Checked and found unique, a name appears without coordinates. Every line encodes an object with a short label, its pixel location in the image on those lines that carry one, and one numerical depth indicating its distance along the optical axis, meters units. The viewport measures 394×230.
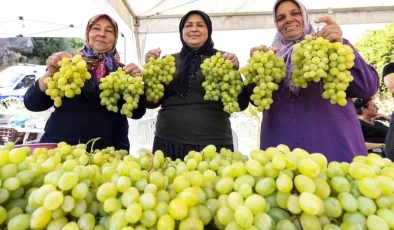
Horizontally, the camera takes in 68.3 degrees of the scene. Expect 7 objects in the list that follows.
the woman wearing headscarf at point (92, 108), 1.62
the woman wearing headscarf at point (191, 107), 1.78
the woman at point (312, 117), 1.46
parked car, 10.27
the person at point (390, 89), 2.42
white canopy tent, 3.43
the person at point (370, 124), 3.60
